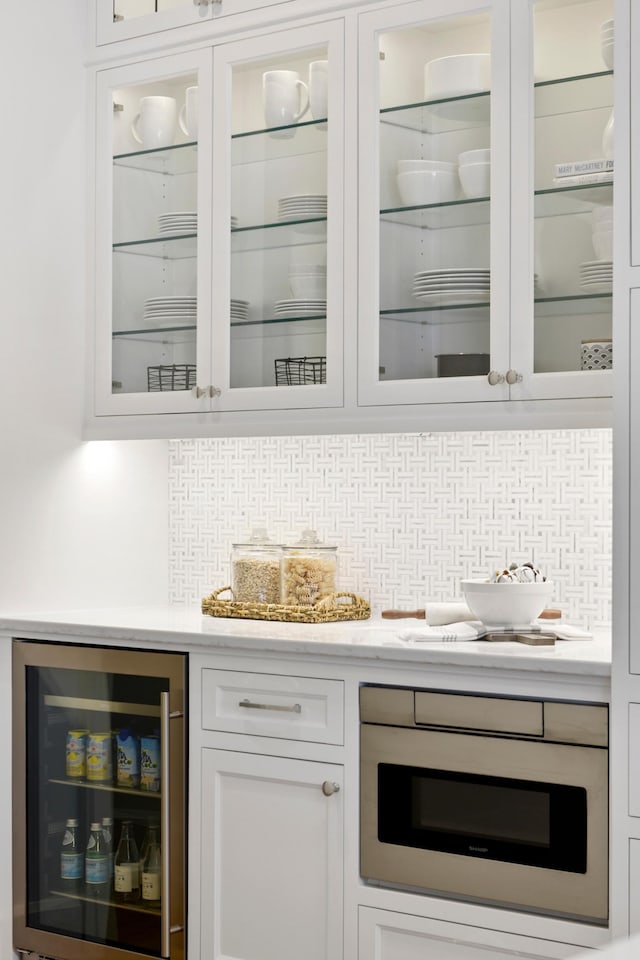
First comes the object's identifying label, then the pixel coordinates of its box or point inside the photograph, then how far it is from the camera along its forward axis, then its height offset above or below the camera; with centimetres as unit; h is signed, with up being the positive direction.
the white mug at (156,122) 313 +89
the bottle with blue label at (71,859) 295 -103
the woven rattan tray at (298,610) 292 -40
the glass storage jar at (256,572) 310 -32
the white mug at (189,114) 308 +89
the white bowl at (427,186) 268 +61
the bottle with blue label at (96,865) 290 -104
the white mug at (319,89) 286 +89
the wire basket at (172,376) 308 +20
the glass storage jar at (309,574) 305 -32
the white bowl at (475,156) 261 +67
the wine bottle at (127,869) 286 -103
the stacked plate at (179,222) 307 +61
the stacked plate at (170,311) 308 +37
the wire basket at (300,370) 286 +20
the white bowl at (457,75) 262 +85
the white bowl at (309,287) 286 +40
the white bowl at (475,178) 262 +61
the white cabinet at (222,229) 287 +57
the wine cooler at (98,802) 273 -87
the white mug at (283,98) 291 +88
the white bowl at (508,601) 251 -32
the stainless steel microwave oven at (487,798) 221 -69
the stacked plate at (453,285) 262 +38
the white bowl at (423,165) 269 +66
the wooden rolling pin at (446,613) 270 -37
